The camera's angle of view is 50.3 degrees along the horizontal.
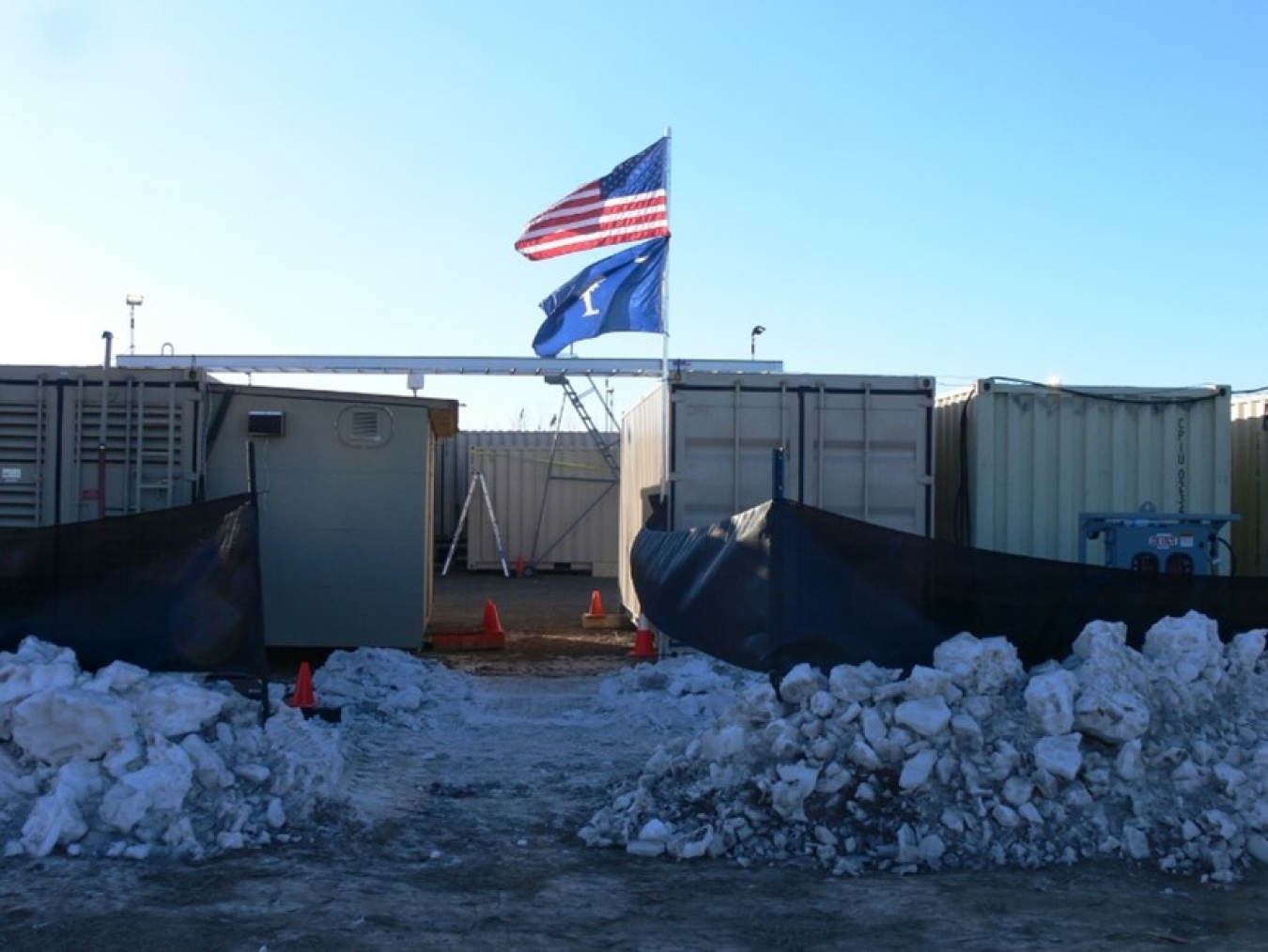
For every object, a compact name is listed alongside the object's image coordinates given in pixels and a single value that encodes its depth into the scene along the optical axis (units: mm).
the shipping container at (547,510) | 28297
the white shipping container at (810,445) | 13438
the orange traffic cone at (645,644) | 14180
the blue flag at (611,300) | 16094
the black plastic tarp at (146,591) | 8266
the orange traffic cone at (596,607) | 18109
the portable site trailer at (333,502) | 13211
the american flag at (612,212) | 16078
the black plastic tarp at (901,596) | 7812
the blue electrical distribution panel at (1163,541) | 12023
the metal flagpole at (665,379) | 13424
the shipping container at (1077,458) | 13422
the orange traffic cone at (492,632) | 15141
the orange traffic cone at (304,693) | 9797
